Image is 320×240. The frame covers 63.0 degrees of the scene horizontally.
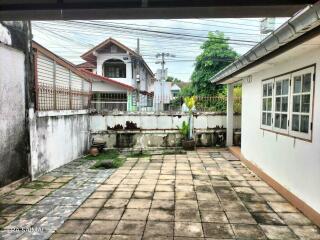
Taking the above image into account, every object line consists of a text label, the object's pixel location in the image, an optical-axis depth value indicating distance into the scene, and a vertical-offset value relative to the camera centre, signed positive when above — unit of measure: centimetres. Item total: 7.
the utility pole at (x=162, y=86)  1158 +106
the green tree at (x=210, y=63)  1953 +352
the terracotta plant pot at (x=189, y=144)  1008 -136
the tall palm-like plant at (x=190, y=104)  1045 +21
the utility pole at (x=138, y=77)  1912 +243
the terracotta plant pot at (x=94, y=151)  930 -153
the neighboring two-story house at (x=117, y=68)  1545 +302
